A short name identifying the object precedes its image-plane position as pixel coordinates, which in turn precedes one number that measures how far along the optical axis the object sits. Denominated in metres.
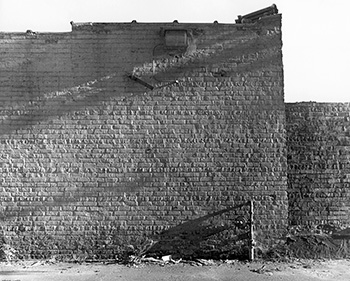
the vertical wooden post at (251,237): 6.92
